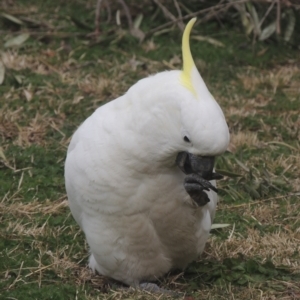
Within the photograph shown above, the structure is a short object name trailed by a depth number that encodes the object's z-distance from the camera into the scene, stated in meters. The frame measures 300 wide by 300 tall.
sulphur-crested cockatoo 5.10
